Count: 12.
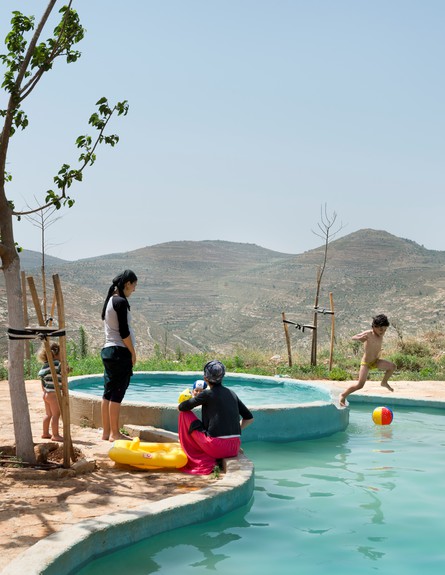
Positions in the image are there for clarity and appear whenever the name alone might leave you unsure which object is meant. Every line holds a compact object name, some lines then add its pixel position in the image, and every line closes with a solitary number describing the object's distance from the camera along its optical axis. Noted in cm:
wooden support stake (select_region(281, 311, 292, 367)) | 1672
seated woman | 690
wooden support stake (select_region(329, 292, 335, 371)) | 1580
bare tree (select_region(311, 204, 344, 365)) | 1695
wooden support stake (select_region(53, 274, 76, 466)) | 659
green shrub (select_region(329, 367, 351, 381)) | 1470
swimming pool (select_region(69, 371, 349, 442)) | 902
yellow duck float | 685
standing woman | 775
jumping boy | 1023
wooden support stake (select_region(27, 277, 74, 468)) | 663
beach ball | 1005
